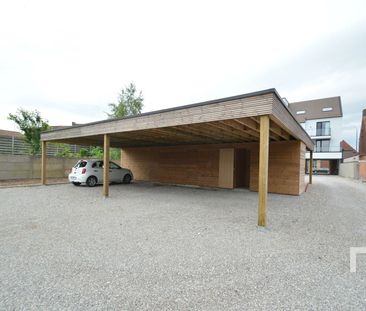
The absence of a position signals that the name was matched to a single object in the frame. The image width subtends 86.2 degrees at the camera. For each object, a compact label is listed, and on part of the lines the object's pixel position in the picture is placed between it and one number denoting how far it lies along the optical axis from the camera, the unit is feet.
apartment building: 89.25
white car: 31.96
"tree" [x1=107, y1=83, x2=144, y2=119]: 76.54
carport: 13.60
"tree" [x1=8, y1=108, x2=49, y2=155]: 43.59
